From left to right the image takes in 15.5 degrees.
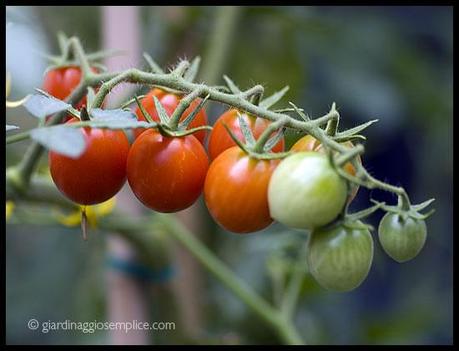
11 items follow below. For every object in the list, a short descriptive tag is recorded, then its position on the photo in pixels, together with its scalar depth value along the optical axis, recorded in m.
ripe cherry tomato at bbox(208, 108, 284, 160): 0.60
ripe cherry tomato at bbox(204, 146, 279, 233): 0.58
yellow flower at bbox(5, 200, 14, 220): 0.70
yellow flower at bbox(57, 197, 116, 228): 0.73
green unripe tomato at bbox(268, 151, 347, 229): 0.55
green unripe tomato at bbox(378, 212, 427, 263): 0.57
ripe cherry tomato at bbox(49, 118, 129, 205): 0.59
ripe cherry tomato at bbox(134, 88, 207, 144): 0.61
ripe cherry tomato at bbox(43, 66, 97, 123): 0.66
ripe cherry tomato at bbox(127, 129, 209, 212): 0.59
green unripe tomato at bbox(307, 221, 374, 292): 0.57
